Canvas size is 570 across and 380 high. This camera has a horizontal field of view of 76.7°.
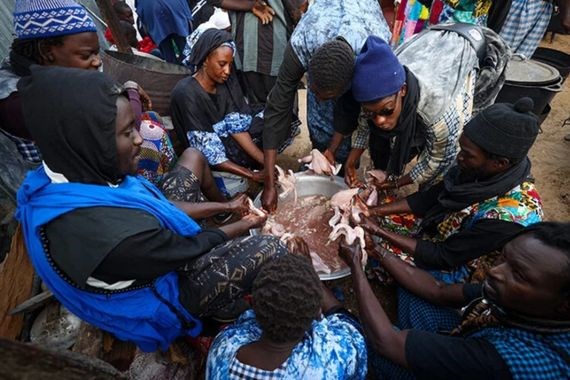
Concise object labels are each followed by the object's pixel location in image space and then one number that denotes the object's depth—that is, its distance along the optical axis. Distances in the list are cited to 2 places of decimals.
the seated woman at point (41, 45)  1.83
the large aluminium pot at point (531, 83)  2.94
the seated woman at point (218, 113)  2.69
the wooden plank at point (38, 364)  0.47
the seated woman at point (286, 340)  1.17
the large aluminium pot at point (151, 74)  2.90
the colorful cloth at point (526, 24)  3.09
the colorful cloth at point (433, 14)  3.08
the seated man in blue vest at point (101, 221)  1.20
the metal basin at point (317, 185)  2.65
